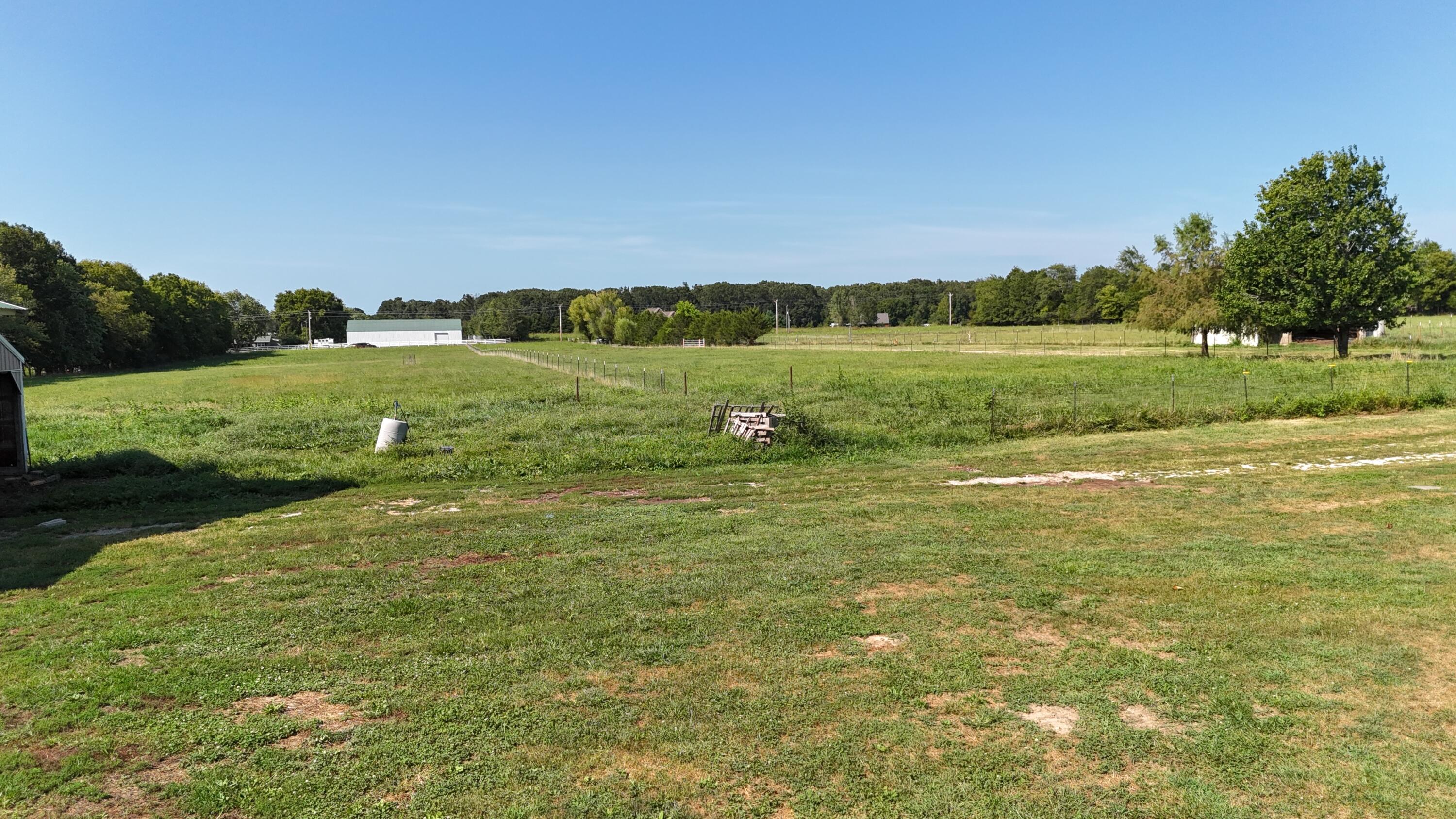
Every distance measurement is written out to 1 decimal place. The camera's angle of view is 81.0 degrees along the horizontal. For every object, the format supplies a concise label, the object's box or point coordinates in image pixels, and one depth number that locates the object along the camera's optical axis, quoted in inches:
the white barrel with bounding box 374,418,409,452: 791.1
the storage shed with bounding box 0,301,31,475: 682.8
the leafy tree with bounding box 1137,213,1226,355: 2123.5
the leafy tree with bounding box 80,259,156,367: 3253.0
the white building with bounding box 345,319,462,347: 6889.8
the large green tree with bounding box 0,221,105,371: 2645.2
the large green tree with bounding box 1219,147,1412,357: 1813.5
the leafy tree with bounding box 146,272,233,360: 3897.6
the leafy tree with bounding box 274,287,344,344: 7726.4
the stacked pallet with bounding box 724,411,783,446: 796.0
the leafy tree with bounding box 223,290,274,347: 6039.9
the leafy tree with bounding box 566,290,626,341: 5949.8
